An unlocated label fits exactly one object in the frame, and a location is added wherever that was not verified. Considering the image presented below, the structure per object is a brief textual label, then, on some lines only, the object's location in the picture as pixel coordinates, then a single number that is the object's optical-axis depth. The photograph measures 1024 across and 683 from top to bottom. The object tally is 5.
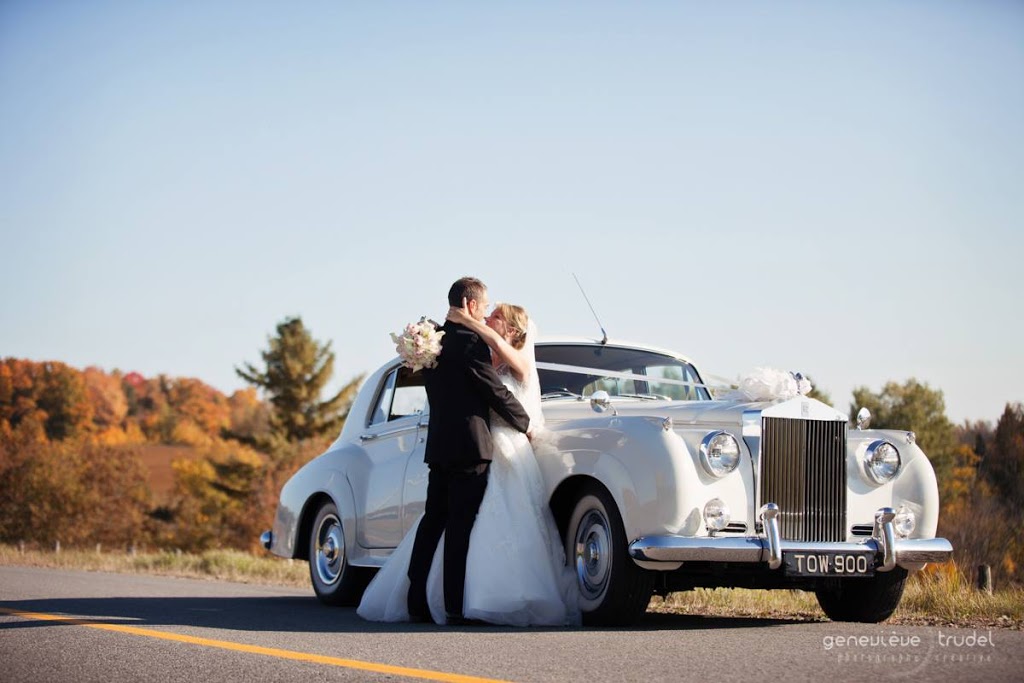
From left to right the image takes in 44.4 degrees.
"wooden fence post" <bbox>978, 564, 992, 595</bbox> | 9.86
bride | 7.40
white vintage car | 6.95
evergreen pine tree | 68.12
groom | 7.82
